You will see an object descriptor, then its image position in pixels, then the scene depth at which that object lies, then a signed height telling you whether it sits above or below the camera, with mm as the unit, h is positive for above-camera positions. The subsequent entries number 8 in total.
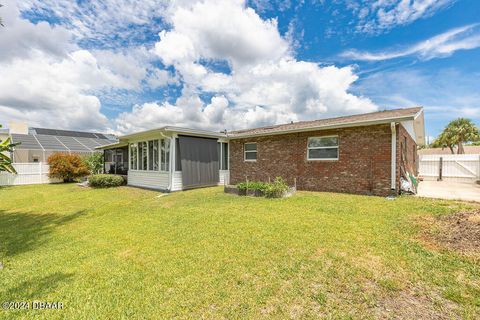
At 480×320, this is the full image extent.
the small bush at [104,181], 14375 -1231
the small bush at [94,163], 20188 -11
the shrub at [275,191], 9094 -1280
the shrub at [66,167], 17773 -315
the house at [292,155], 8938 +338
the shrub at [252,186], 9584 -1146
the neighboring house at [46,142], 21422 +2439
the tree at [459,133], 23219 +2916
